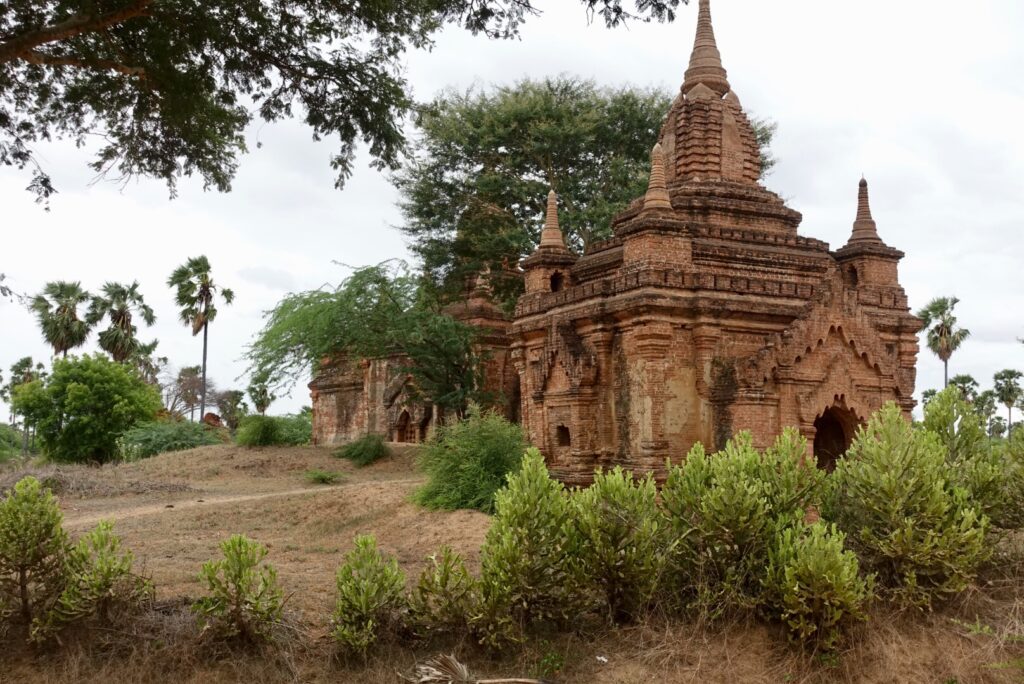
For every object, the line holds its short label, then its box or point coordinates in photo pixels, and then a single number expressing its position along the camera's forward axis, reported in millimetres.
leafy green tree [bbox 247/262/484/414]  24312
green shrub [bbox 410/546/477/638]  7992
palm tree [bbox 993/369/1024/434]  44094
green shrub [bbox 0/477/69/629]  8289
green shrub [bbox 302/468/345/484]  23062
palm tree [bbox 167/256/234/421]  40812
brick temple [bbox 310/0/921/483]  13867
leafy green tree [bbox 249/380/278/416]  48531
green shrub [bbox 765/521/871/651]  7141
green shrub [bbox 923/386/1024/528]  8680
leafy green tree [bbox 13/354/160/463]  30625
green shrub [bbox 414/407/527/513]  15461
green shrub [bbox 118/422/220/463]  31578
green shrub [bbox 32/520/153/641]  8156
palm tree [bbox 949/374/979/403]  45438
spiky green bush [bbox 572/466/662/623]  7898
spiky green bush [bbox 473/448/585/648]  7742
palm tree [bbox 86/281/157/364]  40719
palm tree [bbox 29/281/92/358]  38438
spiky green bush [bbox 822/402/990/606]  7766
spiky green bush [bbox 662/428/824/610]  7801
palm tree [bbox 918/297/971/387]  42375
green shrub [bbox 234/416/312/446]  28828
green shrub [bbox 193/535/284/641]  8008
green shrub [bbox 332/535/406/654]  7961
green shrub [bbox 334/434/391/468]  25844
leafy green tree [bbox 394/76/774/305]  27406
